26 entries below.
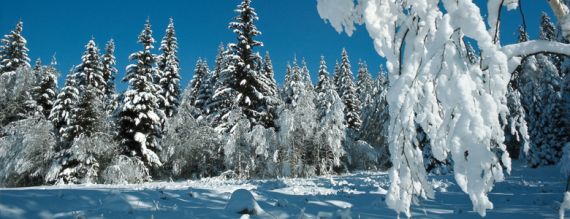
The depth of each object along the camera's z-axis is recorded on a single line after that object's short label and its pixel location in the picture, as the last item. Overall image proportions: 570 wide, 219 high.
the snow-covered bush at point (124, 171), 22.34
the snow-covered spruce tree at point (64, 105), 26.53
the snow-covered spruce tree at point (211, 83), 38.31
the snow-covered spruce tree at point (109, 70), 38.14
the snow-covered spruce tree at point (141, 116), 26.03
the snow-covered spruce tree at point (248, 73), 26.34
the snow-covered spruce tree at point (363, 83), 59.66
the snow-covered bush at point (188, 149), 28.70
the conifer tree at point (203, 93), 40.59
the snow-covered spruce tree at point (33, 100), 27.61
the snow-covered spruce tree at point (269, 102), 27.31
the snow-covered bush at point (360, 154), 37.38
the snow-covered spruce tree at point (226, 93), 25.76
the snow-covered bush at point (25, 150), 22.50
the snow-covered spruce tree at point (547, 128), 32.03
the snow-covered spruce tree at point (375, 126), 46.38
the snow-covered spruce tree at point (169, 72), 34.65
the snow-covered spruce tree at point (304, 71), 54.33
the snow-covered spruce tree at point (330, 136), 31.44
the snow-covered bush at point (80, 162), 22.67
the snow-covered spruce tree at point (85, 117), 24.34
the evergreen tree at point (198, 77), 43.94
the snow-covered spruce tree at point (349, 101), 43.75
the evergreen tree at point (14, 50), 28.97
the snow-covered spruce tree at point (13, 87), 23.61
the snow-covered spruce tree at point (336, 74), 54.96
